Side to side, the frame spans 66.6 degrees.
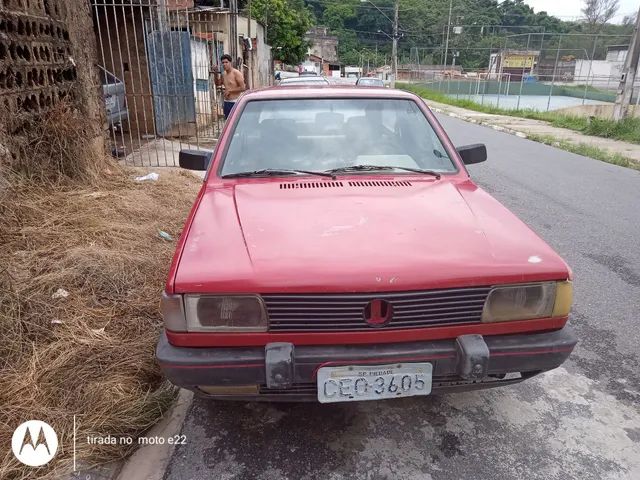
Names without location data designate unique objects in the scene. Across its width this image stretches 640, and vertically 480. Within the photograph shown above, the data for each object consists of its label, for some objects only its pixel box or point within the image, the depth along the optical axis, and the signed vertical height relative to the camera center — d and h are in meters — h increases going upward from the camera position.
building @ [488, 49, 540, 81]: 30.30 -0.12
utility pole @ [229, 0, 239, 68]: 10.44 +0.56
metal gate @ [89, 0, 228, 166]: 8.46 -0.53
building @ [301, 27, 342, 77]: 66.62 +1.01
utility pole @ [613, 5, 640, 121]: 12.82 -0.49
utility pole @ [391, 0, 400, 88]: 36.67 +1.45
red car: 1.90 -0.92
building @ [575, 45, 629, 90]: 28.00 -0.41
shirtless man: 9.20 -0.46
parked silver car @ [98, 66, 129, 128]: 7.89 -0.71
